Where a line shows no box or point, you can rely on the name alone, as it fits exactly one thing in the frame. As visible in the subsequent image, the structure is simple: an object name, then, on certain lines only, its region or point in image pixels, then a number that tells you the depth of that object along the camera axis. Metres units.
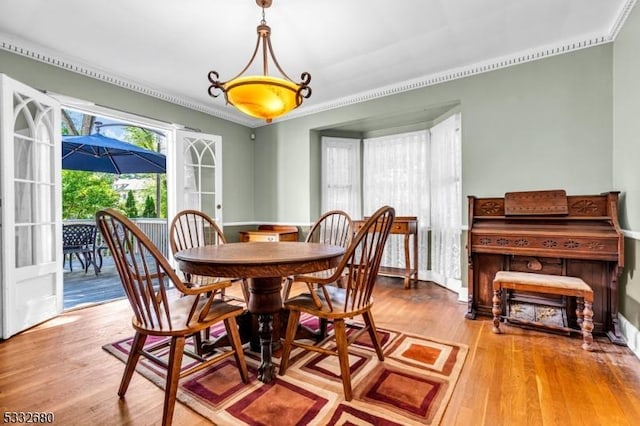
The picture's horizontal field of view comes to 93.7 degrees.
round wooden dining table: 1.48
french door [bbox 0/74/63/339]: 2.37
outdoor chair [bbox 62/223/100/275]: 4.59
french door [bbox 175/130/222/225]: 3.95
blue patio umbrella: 4.78
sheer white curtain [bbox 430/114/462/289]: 3.59
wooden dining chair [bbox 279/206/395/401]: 1.55
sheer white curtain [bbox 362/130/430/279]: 4.29
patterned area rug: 1.42
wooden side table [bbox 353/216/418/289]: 3.82
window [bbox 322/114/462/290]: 3.71
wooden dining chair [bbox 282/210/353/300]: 2.25
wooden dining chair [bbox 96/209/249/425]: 1.30
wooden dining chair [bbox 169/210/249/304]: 1.65
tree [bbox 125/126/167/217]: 8.26
